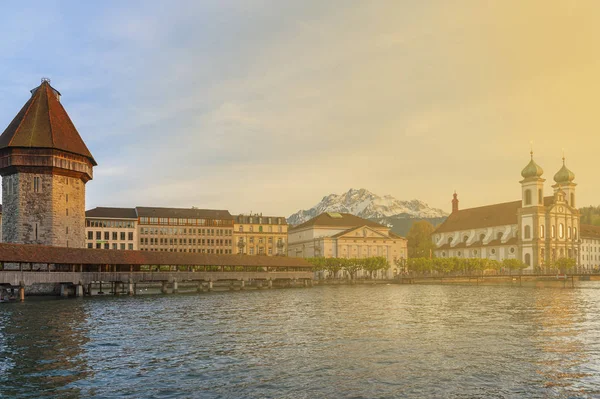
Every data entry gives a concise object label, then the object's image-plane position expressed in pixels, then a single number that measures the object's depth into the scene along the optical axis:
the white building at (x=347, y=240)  138.50
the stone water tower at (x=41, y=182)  67.44
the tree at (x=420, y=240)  165.75
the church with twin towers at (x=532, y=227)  139.12
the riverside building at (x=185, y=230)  127.44
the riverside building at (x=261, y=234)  138.75
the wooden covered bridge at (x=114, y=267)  56.38
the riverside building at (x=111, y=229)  119.44
